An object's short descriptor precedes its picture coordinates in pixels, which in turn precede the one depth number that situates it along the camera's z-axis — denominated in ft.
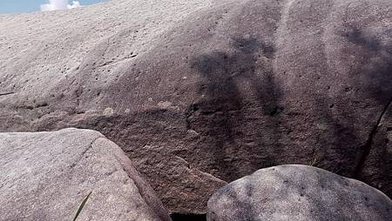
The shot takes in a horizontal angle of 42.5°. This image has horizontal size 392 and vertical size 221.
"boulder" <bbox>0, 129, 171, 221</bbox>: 8.68
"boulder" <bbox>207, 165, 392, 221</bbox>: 8.09
